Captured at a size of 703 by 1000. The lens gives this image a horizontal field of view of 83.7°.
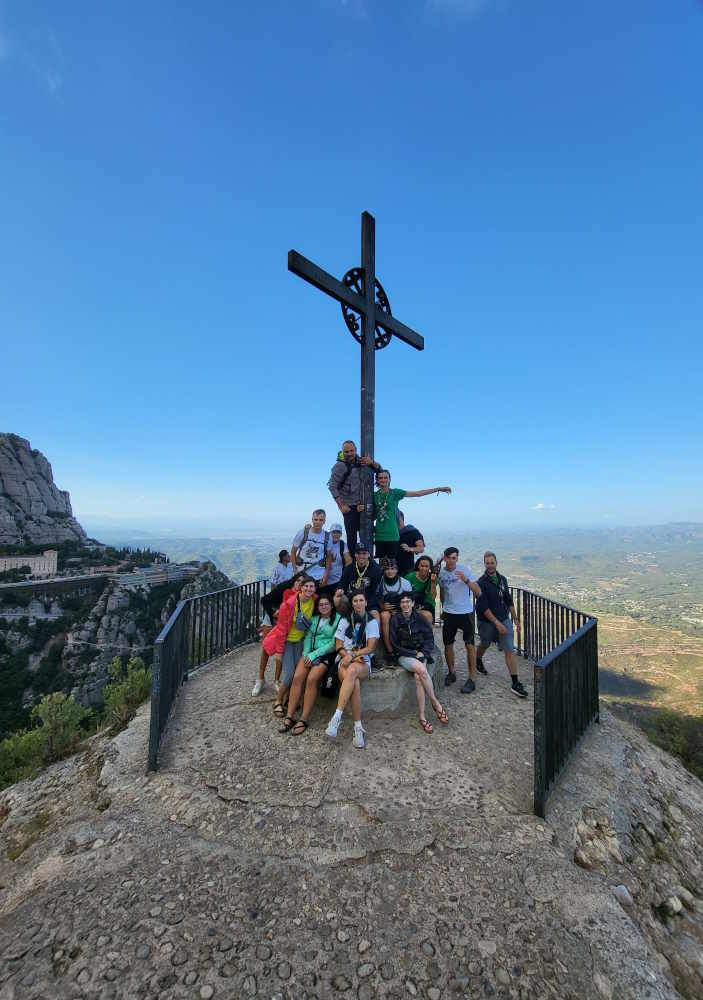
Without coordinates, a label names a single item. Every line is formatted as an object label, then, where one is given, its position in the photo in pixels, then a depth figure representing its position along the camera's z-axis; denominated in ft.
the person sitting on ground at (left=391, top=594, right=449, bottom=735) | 15.96
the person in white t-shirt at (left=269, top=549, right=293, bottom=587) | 20.92
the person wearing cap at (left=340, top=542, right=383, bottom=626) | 17.45
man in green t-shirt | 20.72
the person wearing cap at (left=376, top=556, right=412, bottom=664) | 16.79
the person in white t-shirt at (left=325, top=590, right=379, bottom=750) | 13.99
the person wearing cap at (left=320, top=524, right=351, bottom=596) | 19.51
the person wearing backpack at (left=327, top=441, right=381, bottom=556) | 20.03
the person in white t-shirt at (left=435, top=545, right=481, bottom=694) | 18.95
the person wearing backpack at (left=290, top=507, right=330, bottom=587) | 19.56
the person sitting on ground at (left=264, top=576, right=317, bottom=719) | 15.79
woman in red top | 15.81
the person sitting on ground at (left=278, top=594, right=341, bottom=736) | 14.78
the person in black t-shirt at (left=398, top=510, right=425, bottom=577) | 22.41
